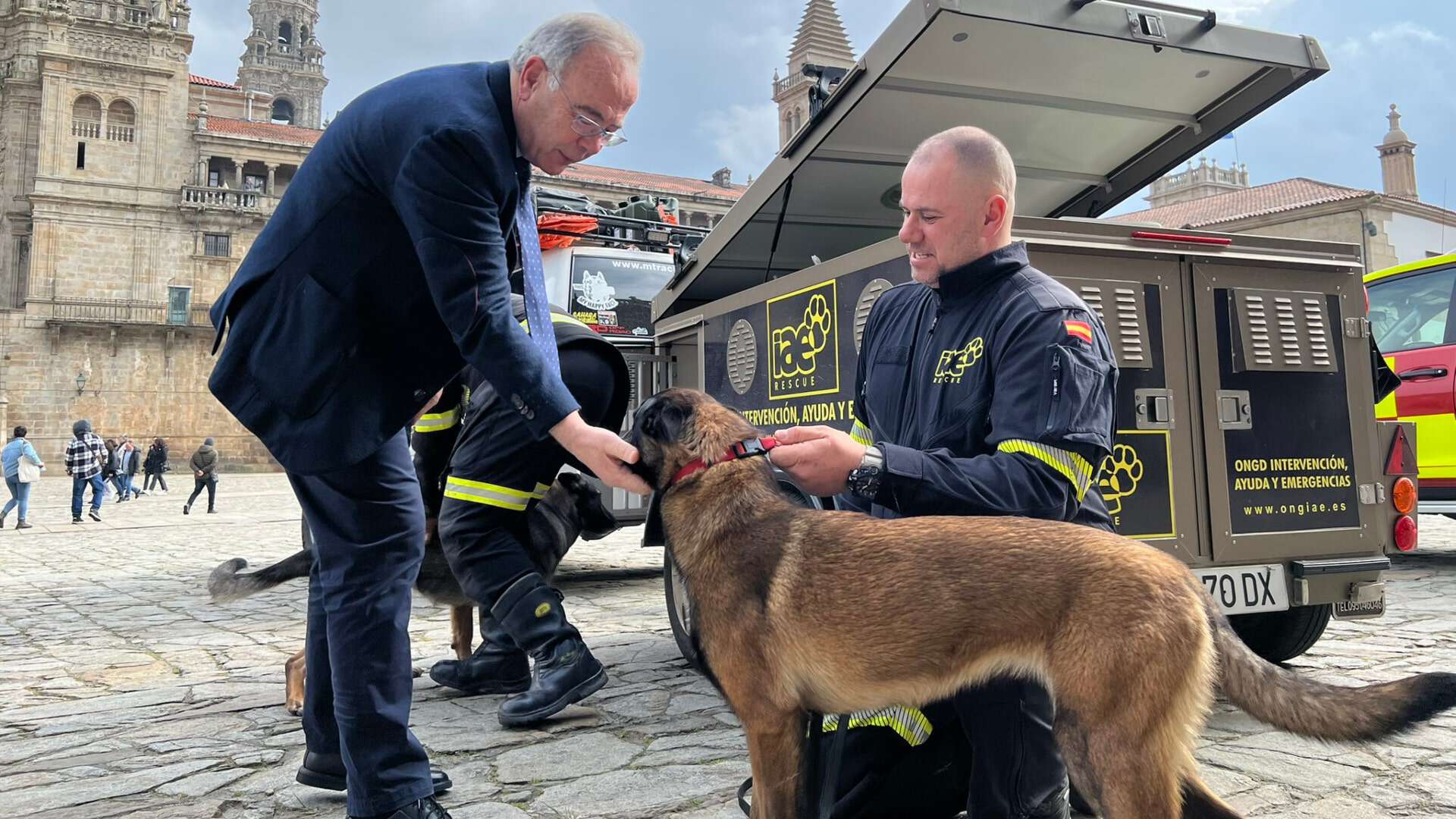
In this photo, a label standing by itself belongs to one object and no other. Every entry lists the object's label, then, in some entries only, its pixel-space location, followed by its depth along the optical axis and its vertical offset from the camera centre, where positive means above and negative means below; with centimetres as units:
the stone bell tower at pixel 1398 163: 4966 +1584
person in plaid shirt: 1700 +52
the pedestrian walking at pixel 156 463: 3044 +85
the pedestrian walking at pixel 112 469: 2362 +55
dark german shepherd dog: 387 -33
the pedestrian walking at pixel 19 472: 1641 +34
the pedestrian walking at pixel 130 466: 2631 +74
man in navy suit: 217 +42
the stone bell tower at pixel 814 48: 8819 +4057
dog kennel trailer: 333 +56
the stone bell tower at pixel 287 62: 8994 +4110
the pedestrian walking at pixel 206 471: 1991 +36
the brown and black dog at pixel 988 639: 175 -34
